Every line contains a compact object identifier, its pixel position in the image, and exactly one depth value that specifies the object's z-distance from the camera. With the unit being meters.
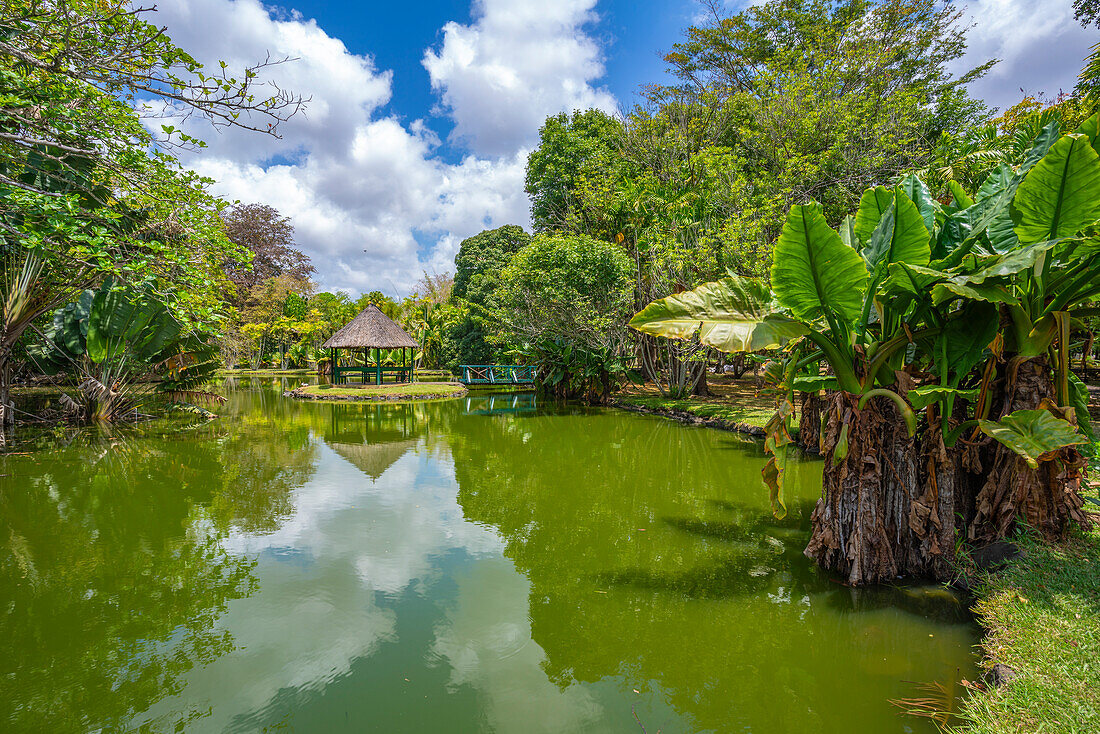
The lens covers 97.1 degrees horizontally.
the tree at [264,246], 28.45
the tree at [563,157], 19.19
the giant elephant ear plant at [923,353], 2.97
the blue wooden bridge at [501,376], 21.86
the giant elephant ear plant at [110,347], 9.13
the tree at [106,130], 3.65
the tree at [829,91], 12.00
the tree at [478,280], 23.45
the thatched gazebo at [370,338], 19.06
